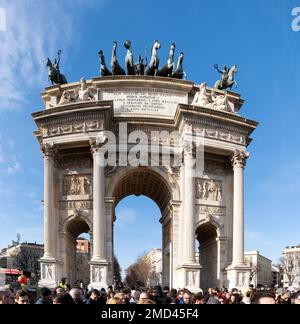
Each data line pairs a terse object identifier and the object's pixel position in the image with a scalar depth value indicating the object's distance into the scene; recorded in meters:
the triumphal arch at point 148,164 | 30.91
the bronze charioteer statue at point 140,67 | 35.69
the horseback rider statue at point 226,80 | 36.22
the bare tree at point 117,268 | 135.61
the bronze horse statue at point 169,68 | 35.50
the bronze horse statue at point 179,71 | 35.59
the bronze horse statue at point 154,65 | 35.25
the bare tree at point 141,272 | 157.31
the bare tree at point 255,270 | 135.20
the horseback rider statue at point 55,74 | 35.72
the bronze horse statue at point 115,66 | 34.59
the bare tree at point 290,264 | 121.62
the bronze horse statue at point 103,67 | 34.75
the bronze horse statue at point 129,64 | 35.02
